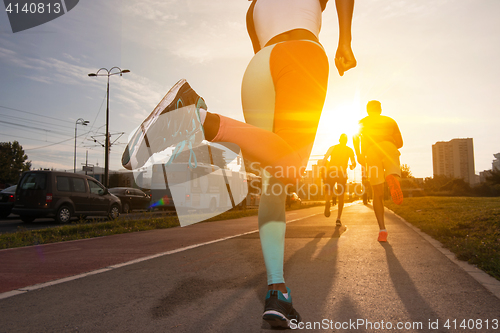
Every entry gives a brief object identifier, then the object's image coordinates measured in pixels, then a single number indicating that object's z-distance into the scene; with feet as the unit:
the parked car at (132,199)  72.51
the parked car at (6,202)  46.75
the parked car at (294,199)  88.75
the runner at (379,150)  15.66
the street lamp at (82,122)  143.64
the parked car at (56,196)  41.27
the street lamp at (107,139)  87.76
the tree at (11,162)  192.75
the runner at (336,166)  26.02
